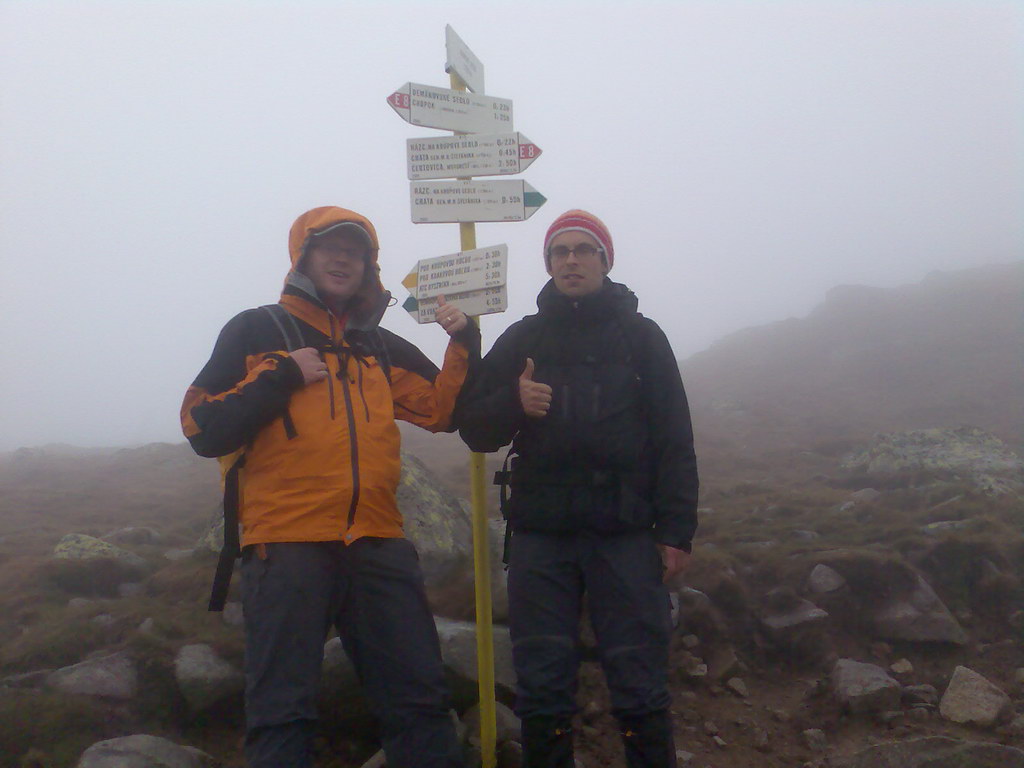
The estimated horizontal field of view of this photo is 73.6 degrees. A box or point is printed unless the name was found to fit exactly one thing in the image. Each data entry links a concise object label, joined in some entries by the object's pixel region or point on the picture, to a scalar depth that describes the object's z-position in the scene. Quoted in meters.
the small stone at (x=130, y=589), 8.76
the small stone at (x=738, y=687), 6.38
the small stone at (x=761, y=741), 5.56
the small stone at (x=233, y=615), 7.01
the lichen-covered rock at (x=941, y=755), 4.57
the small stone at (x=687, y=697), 6.25
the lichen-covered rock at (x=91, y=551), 9.62
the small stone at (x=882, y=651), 6.90
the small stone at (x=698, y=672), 6.57
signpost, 5.01
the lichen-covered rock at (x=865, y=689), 5.90
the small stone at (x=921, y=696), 5.99
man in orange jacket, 3.65
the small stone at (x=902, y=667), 6.57
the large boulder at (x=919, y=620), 6.95
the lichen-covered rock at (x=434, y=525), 8.21
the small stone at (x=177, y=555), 9.70
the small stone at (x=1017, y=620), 7.13
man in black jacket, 4.02
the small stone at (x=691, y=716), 6.01
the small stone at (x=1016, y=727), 5.43
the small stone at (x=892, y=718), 5.74
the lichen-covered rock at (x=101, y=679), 5.39
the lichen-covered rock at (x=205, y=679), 5.61
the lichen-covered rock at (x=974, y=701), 5.67
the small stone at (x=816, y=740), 5.52
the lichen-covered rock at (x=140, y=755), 4.46
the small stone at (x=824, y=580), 7.78
